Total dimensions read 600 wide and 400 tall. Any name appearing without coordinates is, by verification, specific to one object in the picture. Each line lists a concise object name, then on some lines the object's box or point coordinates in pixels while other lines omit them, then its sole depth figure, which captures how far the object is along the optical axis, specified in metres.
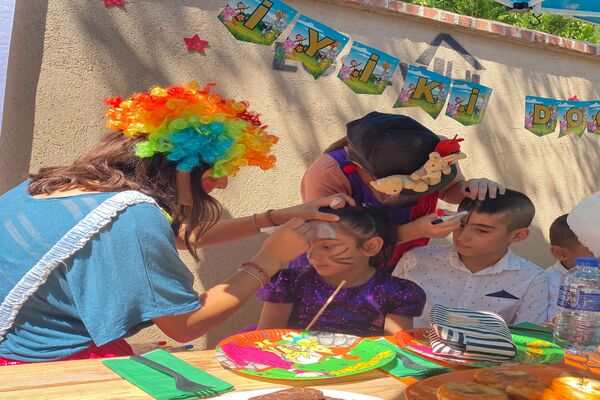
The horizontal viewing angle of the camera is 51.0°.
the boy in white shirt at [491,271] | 2.82
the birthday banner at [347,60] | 3.42
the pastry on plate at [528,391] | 1.31
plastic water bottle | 2.07
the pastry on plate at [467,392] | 1.27
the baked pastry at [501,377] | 1.37
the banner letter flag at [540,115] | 4.62
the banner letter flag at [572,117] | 4.77
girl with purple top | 2.61
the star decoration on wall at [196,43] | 3.32
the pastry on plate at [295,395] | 1.28
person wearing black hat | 2.54
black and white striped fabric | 1.72
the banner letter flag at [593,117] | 4.95
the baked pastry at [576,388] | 1.29
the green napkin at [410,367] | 1.61
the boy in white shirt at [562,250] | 3.22
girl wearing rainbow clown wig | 1.70
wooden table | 1.34
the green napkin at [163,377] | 1.36
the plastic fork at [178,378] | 1.39
